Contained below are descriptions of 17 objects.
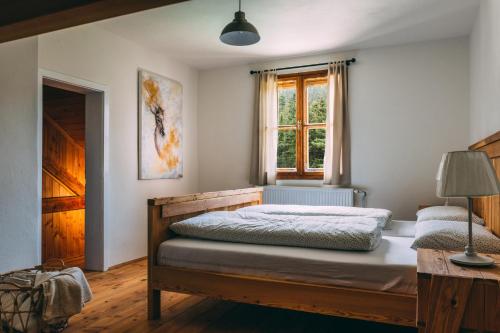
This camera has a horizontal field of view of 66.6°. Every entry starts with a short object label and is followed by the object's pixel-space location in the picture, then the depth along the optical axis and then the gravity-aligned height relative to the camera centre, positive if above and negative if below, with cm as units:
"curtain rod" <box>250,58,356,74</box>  474 +130
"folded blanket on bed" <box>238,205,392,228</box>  318 -42
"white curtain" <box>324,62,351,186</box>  473 +39
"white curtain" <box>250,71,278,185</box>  516 +45
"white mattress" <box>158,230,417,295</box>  209 -59
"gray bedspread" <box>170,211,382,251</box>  232 -43
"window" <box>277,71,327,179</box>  504 +53
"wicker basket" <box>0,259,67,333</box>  220 -84
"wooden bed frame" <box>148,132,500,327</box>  207 -76
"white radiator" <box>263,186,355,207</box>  466 -40
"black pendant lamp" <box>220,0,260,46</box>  317 +112
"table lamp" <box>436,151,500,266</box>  161 -6
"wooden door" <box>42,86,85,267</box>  475 -12
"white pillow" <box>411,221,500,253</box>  200 -41
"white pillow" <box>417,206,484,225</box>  287 -40
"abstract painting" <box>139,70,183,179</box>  453 +47
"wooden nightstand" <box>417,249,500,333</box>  148 -54
